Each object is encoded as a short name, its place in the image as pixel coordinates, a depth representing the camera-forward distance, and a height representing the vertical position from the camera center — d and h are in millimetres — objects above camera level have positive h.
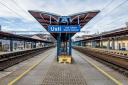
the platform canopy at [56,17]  7636 +2504
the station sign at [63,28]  8067 +1461
